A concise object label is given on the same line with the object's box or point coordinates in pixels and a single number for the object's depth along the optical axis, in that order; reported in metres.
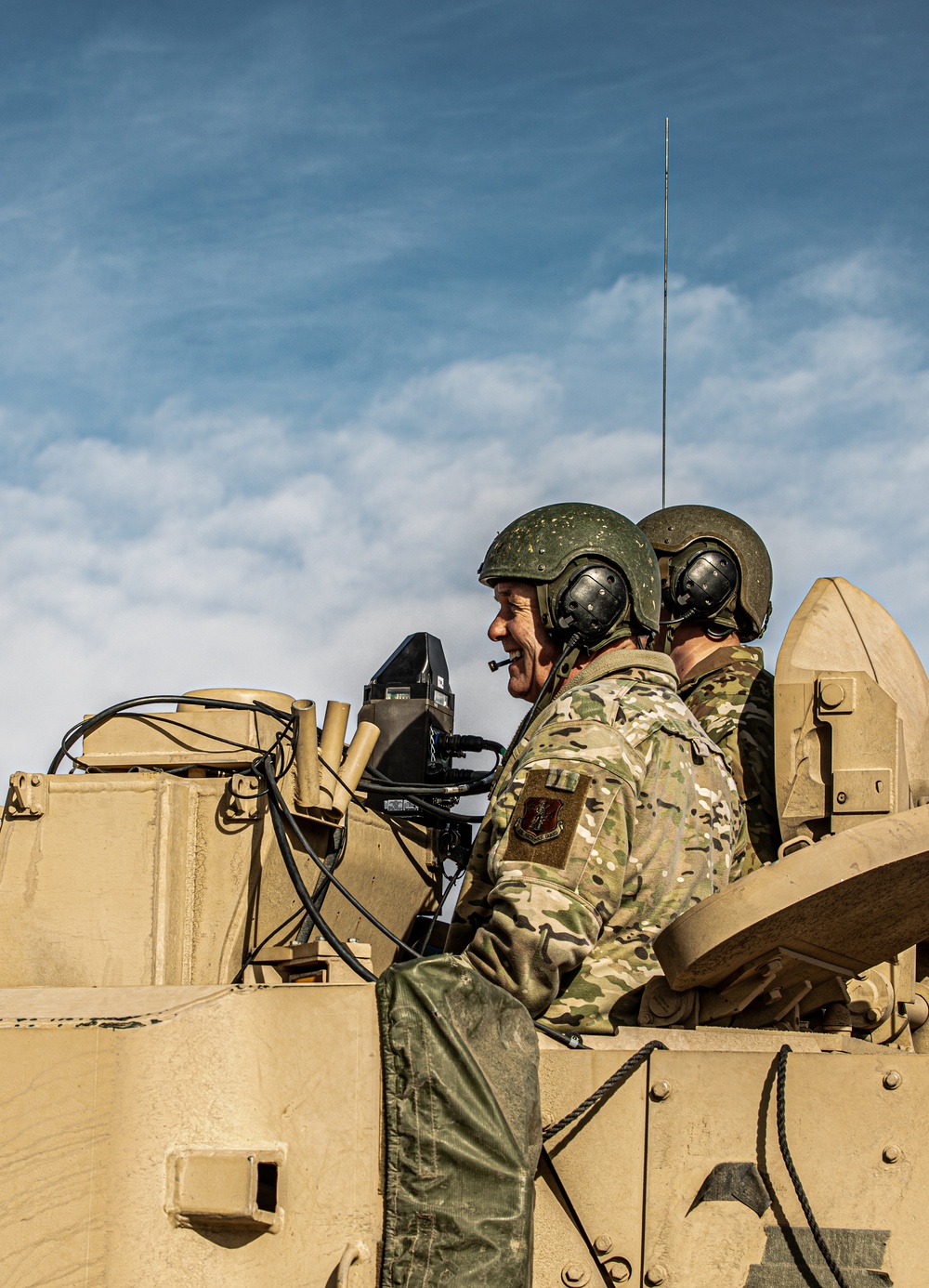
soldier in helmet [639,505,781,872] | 5.66
